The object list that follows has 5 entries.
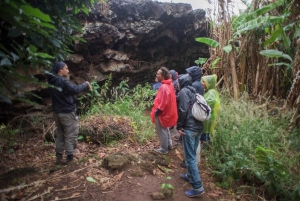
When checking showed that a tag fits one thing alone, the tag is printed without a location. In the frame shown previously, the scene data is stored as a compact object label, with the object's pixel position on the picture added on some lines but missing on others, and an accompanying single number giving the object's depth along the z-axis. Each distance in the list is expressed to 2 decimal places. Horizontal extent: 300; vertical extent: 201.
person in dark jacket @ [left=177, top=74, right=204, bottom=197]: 3.65
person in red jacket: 4.69
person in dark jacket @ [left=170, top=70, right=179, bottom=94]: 5.65
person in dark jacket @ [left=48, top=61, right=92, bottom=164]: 4.00
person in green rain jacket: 4.30
